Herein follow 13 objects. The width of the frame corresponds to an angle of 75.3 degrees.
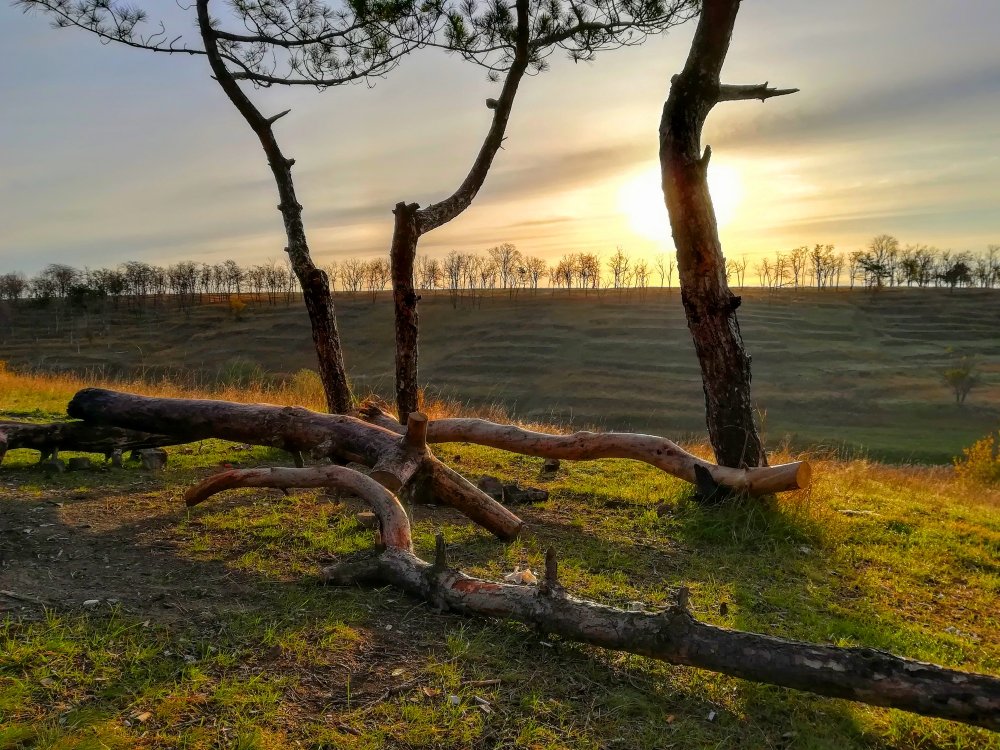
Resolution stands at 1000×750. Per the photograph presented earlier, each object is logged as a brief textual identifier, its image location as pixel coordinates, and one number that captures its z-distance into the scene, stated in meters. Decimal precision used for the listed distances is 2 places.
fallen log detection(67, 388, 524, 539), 5.33
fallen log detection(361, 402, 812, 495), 5.59
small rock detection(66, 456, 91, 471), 6.84
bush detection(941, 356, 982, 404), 57.34
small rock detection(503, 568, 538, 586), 3.92
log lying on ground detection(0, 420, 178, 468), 6.64
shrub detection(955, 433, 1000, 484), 25.24
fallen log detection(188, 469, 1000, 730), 2.48
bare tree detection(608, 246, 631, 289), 113.50
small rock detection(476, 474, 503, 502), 6.42
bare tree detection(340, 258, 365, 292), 117.25
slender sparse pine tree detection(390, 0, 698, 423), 8.52
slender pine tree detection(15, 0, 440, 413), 8.79
